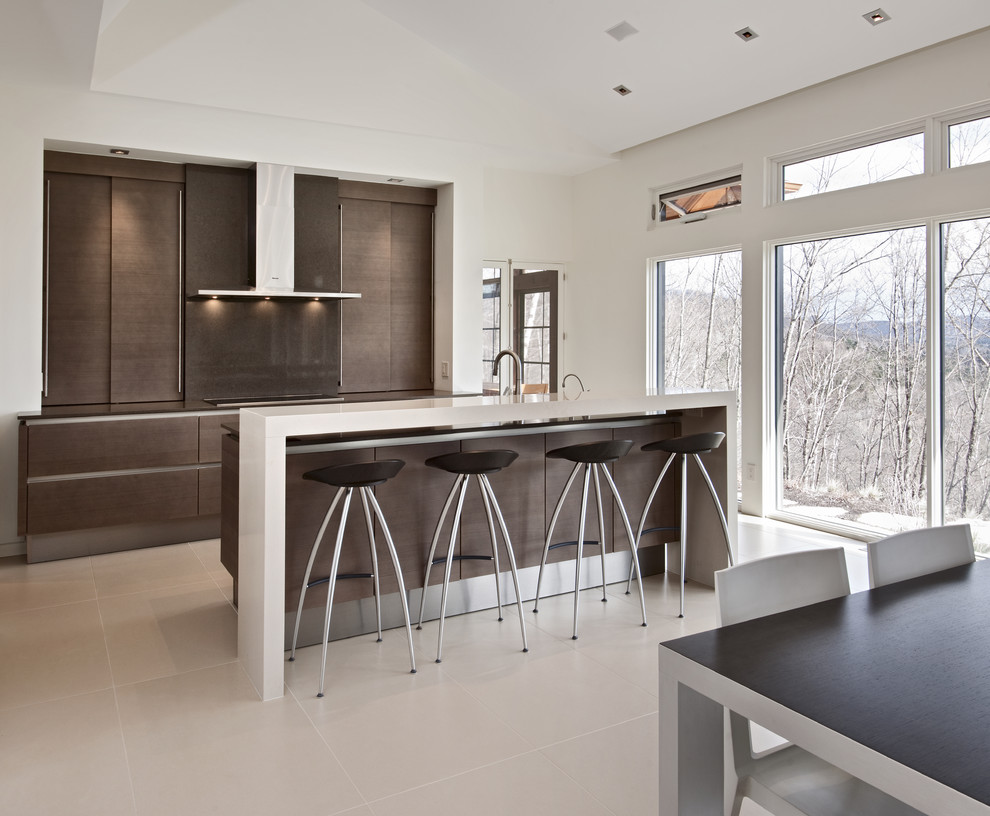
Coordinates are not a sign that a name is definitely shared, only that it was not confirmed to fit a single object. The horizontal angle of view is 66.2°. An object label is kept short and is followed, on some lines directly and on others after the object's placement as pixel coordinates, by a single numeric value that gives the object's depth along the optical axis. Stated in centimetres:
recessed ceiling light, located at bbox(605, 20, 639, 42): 498
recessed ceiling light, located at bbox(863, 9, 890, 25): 425
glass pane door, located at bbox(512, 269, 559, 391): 754
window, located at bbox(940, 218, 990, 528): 446
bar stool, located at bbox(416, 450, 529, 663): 322
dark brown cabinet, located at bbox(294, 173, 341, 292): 590
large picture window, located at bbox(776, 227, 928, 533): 486
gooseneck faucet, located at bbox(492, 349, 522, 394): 410
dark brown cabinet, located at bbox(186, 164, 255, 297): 557
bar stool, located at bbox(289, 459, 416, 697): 294
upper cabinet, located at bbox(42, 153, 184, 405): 519
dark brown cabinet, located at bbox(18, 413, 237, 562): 459
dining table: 105
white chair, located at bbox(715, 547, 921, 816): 149
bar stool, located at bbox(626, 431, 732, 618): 382
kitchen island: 287
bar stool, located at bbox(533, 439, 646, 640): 352
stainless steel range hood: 556
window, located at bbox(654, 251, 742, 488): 611
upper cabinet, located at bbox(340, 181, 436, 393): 634
